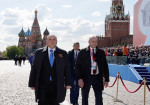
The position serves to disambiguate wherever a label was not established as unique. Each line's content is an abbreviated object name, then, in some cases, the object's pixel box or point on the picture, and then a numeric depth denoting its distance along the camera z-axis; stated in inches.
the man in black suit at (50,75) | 198.5
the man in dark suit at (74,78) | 310.5
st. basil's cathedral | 5753.0
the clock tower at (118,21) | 4463.6
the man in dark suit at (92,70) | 240.1
